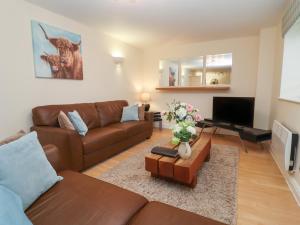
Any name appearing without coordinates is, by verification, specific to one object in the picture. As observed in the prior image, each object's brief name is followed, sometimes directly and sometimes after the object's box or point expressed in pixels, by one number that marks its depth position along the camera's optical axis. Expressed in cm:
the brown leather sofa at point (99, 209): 96
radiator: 199
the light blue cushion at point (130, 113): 380
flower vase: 195
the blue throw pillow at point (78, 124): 254
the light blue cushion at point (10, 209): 72
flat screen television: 349
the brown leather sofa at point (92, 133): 224
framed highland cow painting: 265
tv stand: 291
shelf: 420
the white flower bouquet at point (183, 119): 188
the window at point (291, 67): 261
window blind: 202
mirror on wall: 430
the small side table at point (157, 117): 486
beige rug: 166
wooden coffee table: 181
